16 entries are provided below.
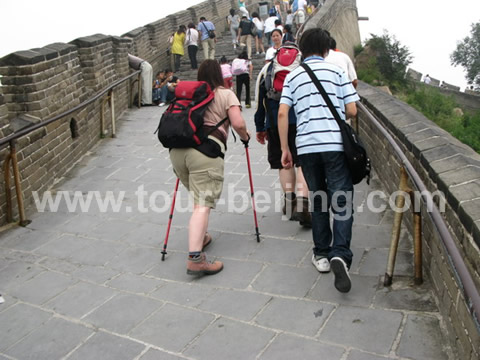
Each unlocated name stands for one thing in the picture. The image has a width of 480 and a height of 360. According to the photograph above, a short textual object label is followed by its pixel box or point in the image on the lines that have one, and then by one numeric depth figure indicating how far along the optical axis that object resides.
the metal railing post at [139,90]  12.01
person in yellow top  17.42
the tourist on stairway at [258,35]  17.53
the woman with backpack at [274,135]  4.65
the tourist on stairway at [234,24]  18.52
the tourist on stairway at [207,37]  17.27
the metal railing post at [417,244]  3.44
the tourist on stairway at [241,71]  11.48
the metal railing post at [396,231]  3.52
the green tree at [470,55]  60.34
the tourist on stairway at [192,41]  16.89
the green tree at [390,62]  21.67
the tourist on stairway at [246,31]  16.75
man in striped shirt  3.61
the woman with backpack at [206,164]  4.07
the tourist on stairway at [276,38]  8.71
